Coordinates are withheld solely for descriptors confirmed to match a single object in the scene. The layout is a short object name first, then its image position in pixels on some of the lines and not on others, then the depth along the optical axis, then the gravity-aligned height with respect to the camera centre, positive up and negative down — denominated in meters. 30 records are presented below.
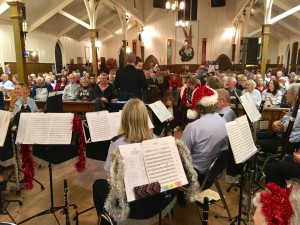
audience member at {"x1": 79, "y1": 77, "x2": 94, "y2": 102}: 6.01 -0.57
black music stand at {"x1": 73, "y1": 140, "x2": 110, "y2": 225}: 3.05 -0.96
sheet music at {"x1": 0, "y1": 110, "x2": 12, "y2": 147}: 2.58 -0.54
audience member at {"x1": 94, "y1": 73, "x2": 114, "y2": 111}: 5.48 -0.49
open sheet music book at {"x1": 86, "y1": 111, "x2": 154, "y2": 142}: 2.64 -0.59
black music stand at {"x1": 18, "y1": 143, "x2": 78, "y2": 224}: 2.87 -0.95
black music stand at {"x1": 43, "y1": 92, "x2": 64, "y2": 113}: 4.57 -0.65
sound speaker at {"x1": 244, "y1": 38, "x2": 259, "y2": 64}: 13.03 +0.77
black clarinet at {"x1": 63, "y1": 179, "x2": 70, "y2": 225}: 2.26 -1.17
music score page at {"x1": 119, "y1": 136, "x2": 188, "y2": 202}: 1.65 -0.62
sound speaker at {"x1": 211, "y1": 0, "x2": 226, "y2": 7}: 17.17 +4.05
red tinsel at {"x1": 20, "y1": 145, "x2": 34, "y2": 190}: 2.88 -1.08
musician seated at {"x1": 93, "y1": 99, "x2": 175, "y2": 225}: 1.83 -0.50
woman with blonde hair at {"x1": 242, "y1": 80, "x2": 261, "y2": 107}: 5.16 -0.50
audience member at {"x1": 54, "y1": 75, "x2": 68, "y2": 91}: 8.20 -0.57
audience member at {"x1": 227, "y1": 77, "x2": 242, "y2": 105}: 5.34 -0.39
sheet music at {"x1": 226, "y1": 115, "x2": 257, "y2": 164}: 2.07 -0.60
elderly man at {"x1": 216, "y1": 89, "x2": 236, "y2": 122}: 3.30 -0.50
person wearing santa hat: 2.47 -0.63
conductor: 4.75 -0.26
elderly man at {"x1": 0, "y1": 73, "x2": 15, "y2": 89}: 7.47 -0.45
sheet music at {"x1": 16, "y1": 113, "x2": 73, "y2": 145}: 2.51 -0.58
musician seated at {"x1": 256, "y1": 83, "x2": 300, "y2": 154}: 3.05 -0.86
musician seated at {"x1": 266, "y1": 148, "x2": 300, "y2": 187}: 2.66 -1.06
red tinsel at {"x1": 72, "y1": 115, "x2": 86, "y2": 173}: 2.64 -0.81
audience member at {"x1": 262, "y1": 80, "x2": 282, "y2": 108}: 5.56 -0.61
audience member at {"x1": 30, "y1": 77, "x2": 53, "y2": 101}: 6.13 -0.55
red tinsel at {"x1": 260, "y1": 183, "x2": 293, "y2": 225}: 0.96 -0.52
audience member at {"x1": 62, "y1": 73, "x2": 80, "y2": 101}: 6.19 -0.57
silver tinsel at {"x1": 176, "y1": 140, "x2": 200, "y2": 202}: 1.83 -0.72
